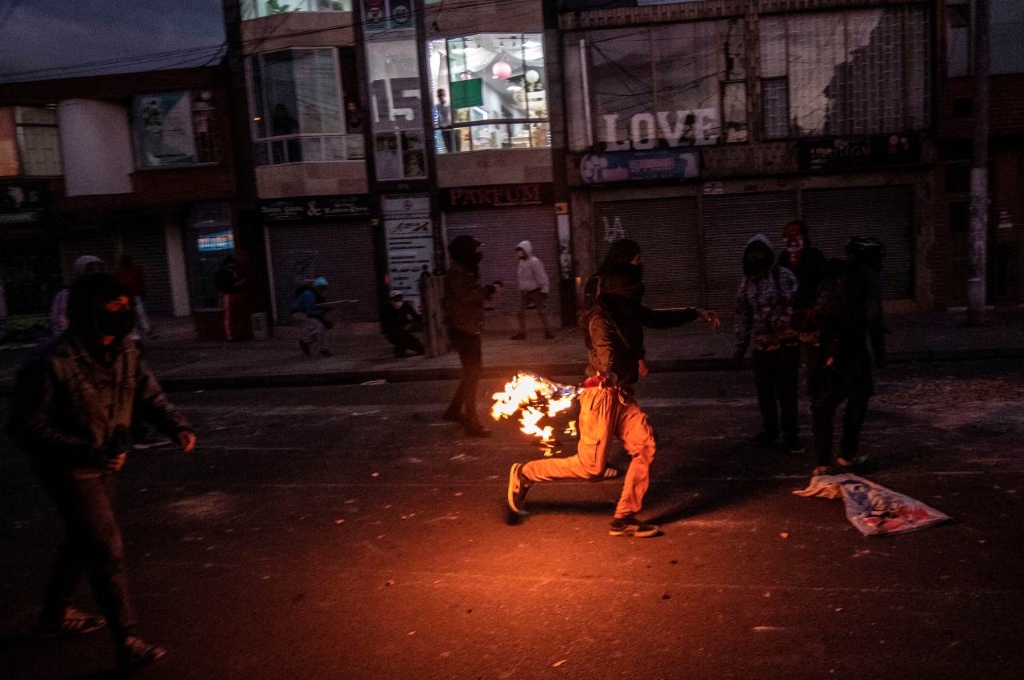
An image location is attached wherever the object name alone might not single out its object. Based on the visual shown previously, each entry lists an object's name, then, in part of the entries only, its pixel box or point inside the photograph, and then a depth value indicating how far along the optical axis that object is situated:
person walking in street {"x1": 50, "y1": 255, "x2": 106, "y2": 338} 8.30
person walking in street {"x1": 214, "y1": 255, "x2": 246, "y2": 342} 19.12
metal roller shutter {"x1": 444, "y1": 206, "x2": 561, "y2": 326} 18.73
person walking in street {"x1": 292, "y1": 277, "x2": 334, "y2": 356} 15.13
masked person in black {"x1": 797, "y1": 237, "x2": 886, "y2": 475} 6.20
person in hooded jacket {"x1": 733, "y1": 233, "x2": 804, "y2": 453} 7.09
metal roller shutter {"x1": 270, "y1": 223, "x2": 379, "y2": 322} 19.59
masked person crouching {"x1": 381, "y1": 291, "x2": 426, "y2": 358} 14.45
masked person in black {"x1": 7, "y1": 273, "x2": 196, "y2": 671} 3.86
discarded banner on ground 5.25
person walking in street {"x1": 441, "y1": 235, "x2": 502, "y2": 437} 8.45
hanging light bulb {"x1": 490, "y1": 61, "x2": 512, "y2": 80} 18.70
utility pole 13.93
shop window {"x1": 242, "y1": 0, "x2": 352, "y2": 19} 19.38
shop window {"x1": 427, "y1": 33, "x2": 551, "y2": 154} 18.64
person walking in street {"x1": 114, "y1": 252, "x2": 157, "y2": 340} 12.98
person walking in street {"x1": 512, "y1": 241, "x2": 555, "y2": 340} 16.44
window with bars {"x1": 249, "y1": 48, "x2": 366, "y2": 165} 19.45
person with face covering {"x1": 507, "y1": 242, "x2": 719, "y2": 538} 5.46
